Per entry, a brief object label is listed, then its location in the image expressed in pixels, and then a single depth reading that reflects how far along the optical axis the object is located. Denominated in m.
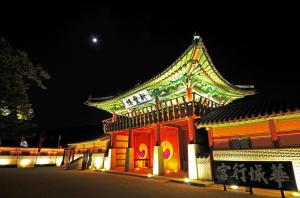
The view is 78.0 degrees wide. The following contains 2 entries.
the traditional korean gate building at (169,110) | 12.88
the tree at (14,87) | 6.31
